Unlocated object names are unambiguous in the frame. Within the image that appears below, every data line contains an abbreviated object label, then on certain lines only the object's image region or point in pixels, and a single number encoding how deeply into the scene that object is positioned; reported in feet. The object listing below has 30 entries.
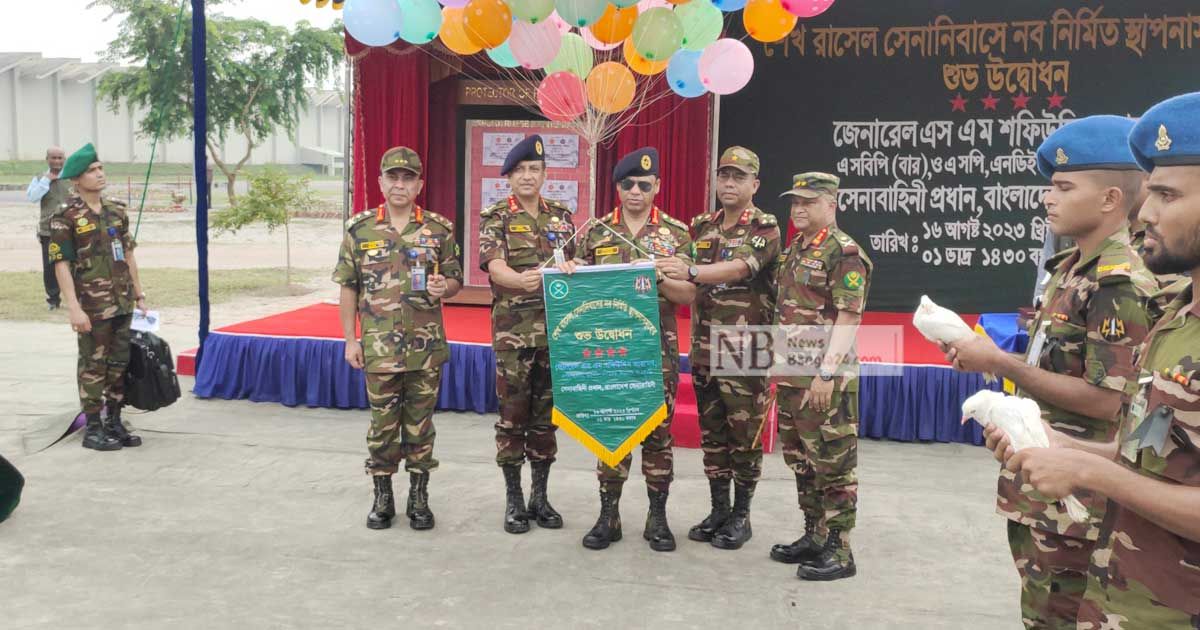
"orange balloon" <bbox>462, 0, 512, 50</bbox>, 18.71
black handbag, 19.12
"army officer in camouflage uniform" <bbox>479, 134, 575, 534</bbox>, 14.37
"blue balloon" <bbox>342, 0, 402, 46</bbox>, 19.16
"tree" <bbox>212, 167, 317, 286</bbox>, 42.78
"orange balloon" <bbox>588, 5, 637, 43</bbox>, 19.29
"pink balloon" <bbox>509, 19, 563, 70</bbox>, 19.73
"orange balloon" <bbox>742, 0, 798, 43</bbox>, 19.86
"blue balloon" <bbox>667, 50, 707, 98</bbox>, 21.17
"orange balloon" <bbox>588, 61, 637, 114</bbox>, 21.16
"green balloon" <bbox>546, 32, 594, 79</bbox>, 21.67
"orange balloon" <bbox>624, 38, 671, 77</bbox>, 21.12
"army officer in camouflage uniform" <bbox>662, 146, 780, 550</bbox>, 13.55
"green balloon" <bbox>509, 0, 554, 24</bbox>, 18.29
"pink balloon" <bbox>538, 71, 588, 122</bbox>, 21.38
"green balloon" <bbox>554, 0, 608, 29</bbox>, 17.92
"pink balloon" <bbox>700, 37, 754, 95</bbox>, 20.74
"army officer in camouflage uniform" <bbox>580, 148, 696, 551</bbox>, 13.58
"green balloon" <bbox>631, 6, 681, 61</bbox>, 19.53
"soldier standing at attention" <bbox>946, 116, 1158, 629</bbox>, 7.29
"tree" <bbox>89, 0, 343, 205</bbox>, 70.79
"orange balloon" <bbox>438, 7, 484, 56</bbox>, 19.72
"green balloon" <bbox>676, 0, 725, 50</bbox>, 19.80
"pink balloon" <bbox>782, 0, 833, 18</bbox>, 19.39
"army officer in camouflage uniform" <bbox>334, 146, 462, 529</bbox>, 14.42
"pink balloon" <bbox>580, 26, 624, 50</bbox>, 21.19
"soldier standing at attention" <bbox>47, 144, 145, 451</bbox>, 18.08
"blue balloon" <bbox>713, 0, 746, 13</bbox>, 19.48
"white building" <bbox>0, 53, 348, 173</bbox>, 123.24
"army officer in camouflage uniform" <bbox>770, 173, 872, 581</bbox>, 12.55
